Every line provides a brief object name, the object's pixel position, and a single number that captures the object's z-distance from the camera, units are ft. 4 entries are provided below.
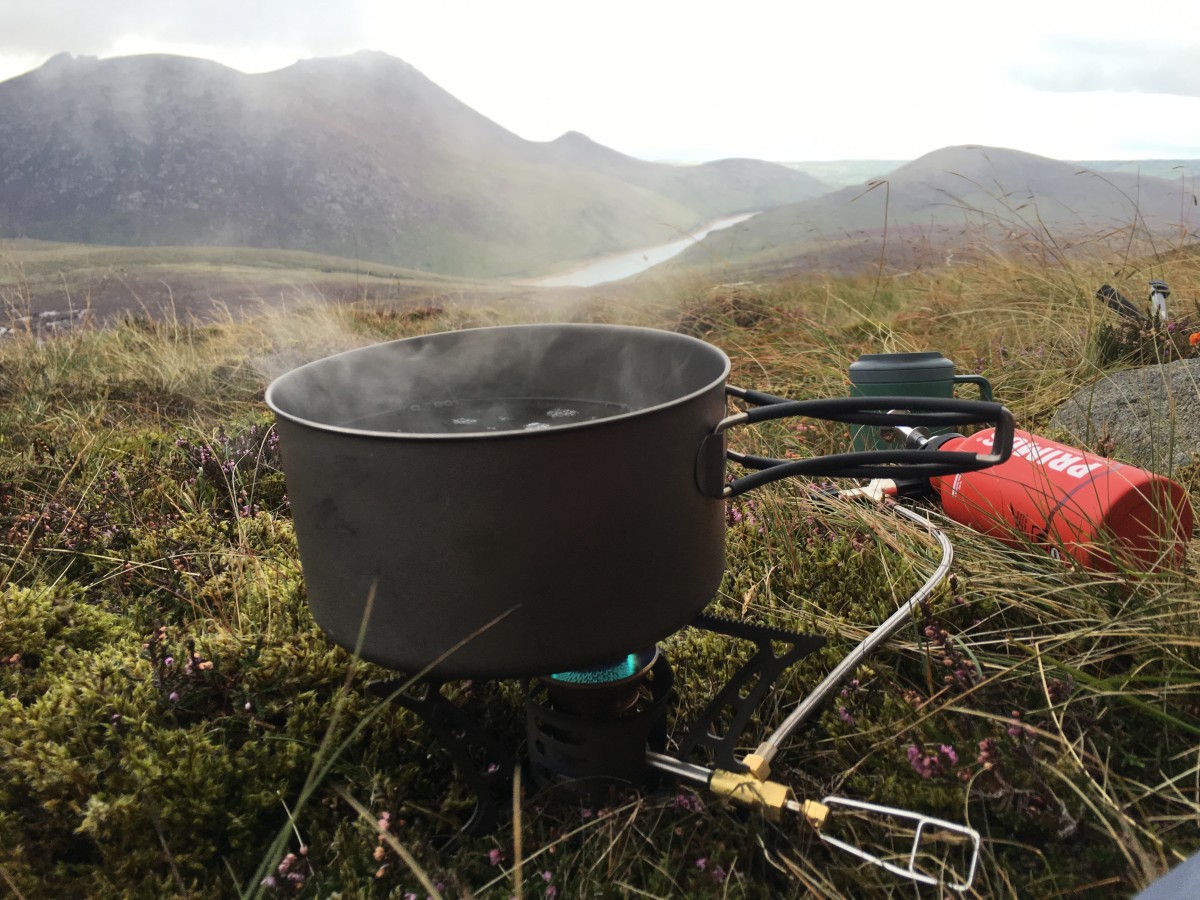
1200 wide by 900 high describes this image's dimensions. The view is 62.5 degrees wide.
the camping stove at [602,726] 1.50
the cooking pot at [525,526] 1.20
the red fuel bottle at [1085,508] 1.82
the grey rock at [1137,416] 2.40
